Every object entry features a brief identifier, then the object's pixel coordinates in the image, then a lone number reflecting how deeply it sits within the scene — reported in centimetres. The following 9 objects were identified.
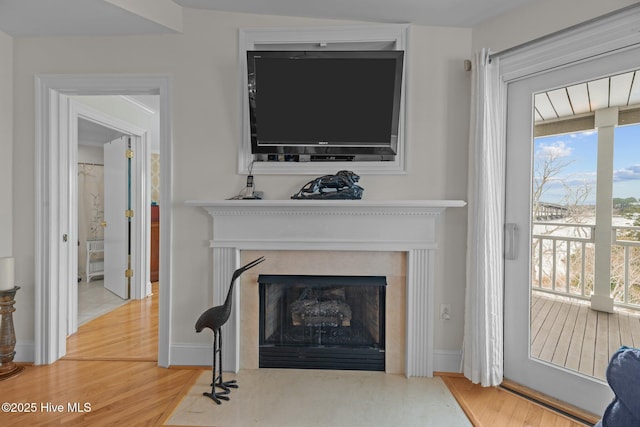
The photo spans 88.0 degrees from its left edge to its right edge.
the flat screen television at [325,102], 208
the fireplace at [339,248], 219
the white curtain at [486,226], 204
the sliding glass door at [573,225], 177
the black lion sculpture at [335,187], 213
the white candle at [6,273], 219
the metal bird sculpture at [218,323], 193
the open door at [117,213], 378
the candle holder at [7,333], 219
